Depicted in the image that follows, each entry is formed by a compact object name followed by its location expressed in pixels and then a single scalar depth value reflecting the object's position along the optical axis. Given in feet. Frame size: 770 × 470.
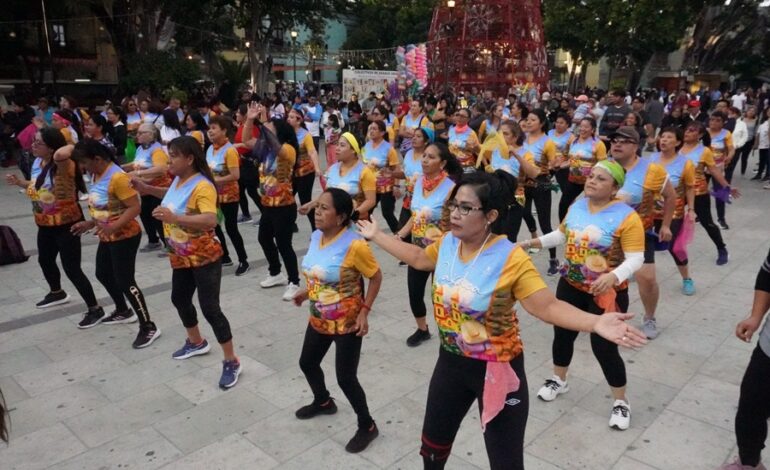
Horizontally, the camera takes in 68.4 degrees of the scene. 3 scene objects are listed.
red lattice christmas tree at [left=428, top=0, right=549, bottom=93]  90.17
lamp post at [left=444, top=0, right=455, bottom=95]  84.32
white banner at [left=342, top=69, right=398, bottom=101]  73.41
